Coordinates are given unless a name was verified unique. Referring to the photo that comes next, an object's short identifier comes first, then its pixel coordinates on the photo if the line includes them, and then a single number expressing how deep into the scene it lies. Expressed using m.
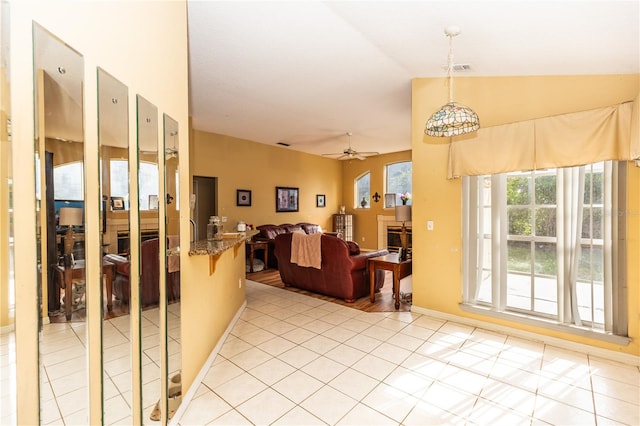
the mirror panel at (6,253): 0.79
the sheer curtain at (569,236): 2.83
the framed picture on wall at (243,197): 6.96
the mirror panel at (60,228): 0.90
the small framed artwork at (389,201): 8.50
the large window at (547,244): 2.70
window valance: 2.51
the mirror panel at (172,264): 1.82
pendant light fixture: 2.23
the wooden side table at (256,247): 6.31
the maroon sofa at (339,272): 4.12
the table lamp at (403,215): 4.33
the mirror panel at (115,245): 1.20
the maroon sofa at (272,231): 6.76
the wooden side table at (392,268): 4.00
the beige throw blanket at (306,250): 4.31
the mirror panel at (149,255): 1.51
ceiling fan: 6.18
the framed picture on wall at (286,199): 7.87
